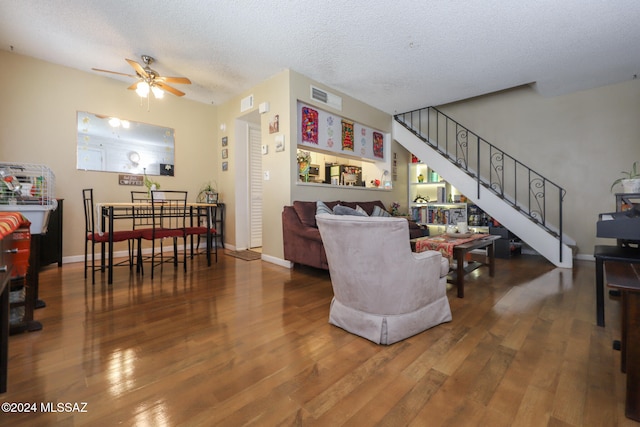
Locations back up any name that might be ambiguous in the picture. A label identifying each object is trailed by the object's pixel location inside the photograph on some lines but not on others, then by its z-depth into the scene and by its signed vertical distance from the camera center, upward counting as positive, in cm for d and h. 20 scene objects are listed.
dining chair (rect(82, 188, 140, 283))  316 -28
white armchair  171 -43
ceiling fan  369 +181
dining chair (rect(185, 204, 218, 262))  388 -23
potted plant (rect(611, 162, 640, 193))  288 +27
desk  112 -52
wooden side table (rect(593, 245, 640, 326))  190 -33
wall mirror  427 +112
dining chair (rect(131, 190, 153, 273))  460 +4
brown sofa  348 -32
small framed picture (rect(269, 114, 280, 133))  416 +135
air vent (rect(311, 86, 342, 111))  438 +189
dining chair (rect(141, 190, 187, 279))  340 -21
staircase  430 +64
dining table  309 -3
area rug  455 -75
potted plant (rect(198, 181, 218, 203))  530 +38
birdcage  176 +10
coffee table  276 -38
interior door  543 +53
